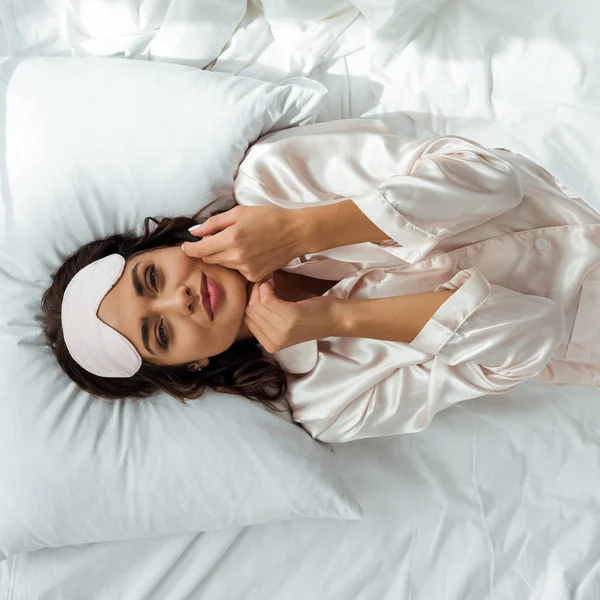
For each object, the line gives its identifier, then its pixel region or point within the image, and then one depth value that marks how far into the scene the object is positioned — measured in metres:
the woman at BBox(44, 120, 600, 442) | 1.06
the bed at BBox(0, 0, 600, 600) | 1.25
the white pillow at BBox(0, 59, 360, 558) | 1.17
